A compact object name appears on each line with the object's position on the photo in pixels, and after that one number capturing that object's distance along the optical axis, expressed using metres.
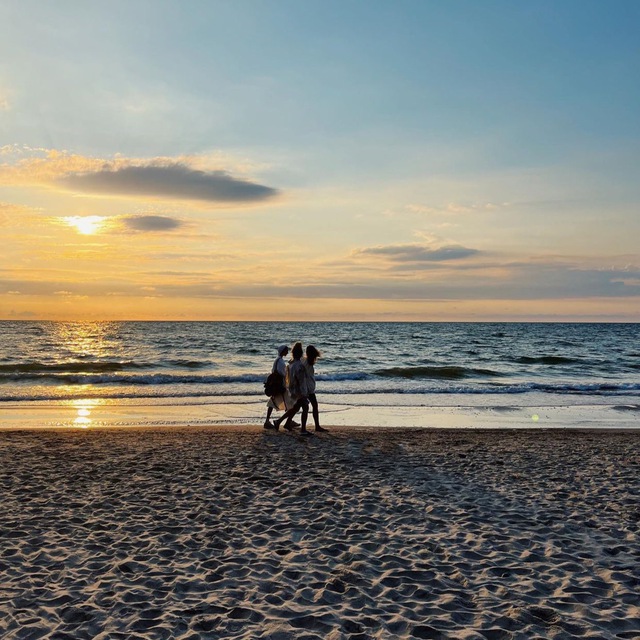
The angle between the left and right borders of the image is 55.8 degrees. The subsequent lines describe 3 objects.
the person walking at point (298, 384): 12.77
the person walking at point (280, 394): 13.07
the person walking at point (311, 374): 12.49
